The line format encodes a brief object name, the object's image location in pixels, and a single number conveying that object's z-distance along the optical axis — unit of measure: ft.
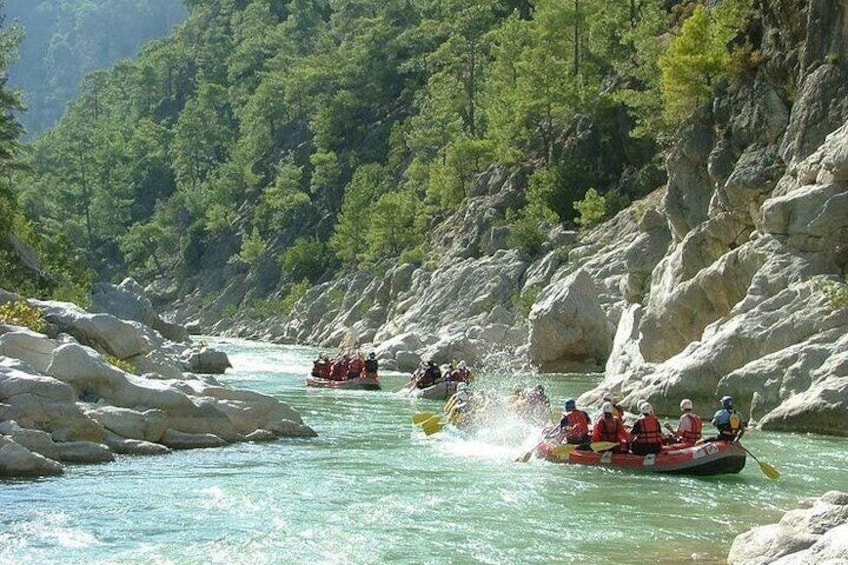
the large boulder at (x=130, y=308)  179.93
